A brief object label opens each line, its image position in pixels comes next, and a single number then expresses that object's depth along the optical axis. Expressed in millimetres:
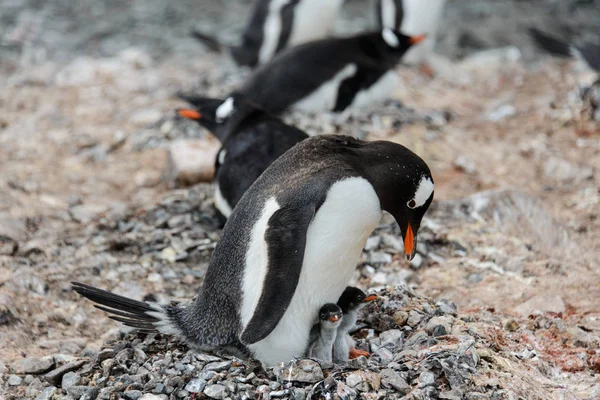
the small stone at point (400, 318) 6539
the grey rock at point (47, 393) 5805
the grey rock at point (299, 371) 5570
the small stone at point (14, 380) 6133
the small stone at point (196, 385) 5574
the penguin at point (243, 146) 8734
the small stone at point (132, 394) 5555
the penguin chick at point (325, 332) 5969
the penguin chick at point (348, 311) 6281
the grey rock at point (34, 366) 6301
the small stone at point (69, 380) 5887
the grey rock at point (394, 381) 5488
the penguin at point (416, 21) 15811
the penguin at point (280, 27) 15164
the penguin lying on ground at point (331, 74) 11828
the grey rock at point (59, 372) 6074
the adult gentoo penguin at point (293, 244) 5730
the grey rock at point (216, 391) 5480
